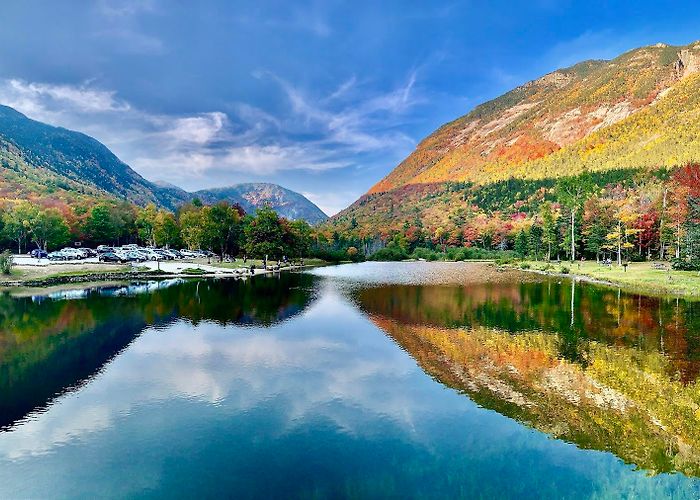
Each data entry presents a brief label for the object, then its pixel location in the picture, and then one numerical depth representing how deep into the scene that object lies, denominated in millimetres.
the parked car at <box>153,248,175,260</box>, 86994
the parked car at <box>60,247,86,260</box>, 75875
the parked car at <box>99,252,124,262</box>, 74919
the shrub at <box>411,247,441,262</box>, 137125
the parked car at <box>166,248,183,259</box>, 91169
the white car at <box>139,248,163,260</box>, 84438
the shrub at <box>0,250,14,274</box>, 52031
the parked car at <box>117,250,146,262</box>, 78375
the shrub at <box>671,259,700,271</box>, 53156
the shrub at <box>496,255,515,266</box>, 101000
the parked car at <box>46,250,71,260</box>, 72781
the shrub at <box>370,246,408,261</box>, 142825
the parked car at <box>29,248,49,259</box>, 74612
